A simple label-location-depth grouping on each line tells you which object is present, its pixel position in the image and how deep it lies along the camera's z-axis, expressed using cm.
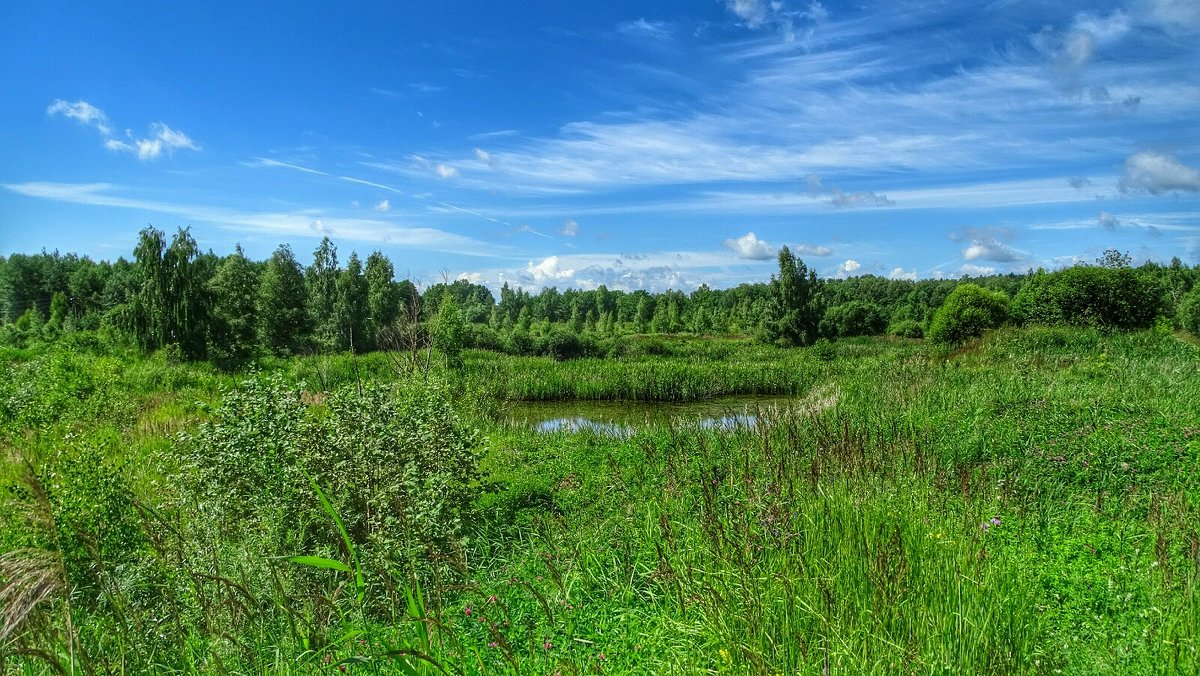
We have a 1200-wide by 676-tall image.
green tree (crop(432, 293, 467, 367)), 2484
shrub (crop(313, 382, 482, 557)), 516
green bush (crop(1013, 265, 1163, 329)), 2262
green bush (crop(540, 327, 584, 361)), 3797
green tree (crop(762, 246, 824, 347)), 4119
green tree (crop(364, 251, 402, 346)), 3575
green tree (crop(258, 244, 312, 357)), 3231
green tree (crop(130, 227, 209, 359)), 2305
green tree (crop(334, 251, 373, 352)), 3444
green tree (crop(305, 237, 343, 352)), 3472
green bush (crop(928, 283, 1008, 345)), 2452
